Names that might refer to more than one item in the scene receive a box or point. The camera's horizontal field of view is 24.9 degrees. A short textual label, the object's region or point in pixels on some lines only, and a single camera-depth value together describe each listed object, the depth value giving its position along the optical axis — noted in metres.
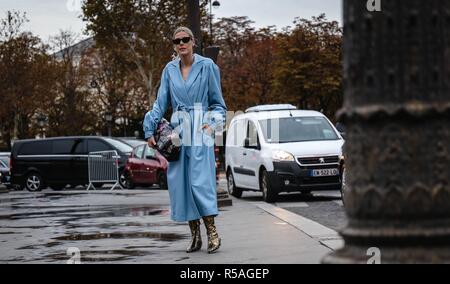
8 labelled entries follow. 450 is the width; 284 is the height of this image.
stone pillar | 2.41
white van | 17.97
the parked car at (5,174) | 43.42
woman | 8.24
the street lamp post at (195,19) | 15.23
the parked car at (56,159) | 32.00
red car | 29.53
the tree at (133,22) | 49.66
